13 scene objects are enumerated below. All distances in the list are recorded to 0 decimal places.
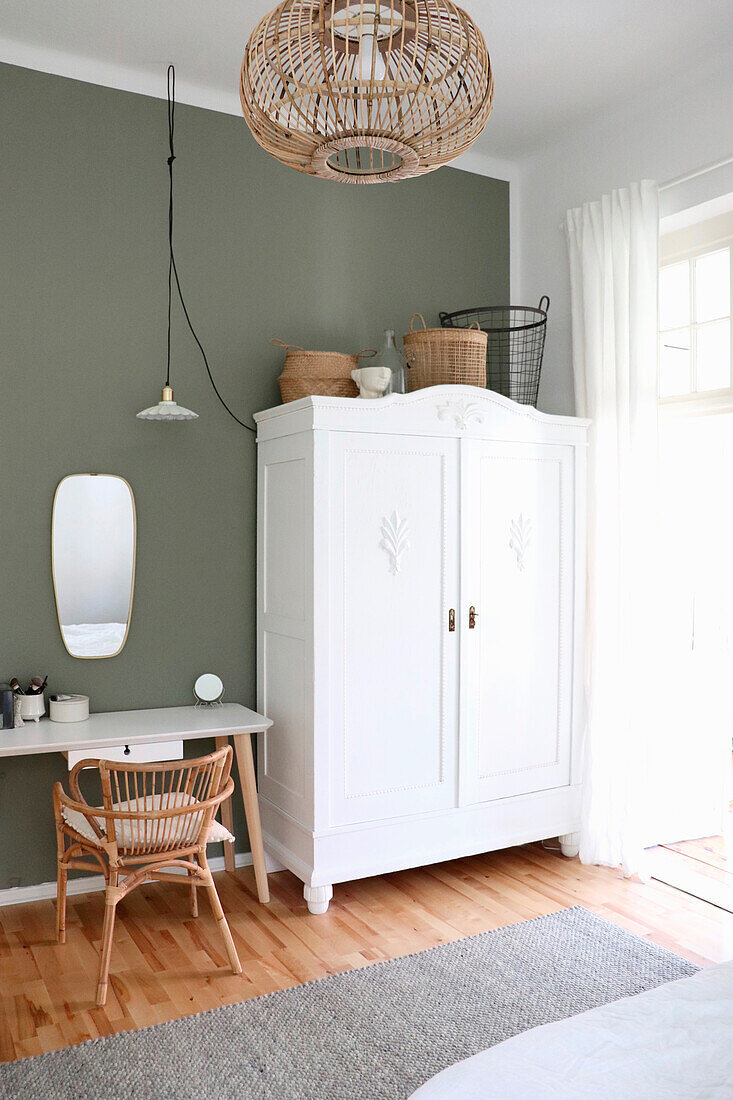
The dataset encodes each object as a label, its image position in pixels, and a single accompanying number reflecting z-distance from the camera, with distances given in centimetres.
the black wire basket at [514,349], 393
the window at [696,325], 347
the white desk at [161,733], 292
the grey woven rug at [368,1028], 217
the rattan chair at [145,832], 256
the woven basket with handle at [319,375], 345
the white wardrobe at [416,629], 319
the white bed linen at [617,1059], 119
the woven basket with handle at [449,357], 354
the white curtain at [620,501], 347
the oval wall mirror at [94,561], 331
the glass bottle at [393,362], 347
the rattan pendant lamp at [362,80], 169
